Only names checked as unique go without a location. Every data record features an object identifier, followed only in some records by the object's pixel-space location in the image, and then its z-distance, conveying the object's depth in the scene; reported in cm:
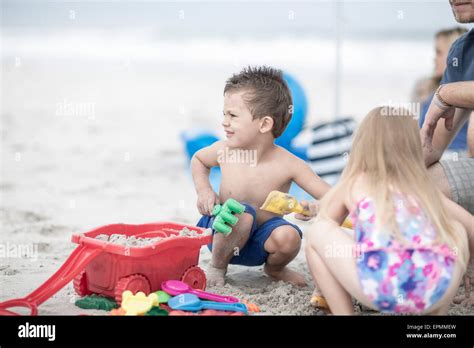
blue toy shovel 213
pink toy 222
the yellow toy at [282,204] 240
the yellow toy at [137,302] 207
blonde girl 191
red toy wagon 213
